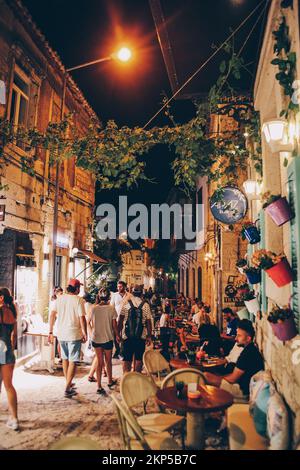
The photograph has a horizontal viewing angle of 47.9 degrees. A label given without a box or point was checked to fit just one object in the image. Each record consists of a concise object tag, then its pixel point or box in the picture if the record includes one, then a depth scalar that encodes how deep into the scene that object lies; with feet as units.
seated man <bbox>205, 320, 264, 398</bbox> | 16.60
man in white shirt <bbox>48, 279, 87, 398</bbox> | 22.70
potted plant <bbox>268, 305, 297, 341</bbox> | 11.26
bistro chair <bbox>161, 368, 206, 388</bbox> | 16.48
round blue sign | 25.99
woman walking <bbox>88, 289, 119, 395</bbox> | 24.06
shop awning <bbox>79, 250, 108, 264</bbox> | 46.90
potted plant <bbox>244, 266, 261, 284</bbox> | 18.90
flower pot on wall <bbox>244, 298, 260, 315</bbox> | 21.17
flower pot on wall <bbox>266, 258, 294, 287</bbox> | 11.90
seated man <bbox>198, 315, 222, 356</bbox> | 23.90
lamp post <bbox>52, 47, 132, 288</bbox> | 27.73
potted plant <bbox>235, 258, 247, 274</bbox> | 24.64
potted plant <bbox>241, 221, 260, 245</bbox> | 19.88
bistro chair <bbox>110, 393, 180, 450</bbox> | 10.86
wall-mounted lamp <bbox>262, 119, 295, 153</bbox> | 12.96
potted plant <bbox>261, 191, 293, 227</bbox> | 12.21
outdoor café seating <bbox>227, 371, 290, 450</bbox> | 10.59
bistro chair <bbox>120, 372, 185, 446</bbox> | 14.03
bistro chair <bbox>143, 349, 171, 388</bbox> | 19.00
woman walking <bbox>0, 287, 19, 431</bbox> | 16.97
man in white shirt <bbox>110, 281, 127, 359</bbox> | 33.33
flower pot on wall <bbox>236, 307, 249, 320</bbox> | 25.38
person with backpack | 24.13
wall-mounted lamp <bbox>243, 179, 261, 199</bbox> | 21.46
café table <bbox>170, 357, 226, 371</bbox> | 20.21
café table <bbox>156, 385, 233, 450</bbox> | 13.25
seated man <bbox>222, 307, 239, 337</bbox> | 30.30
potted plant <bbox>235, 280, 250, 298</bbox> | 22.72
